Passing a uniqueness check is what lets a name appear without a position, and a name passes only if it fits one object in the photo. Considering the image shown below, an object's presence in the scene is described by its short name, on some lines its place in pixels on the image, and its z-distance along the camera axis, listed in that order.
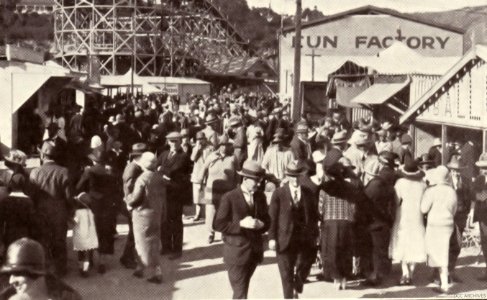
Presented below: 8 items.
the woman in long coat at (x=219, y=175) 10.14
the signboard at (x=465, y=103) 12.18
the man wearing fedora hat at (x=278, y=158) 10.59
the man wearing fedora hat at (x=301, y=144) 10.66
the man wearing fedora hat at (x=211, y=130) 11.50
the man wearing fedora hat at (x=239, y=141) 12.13
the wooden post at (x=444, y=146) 11.72
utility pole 18.22
